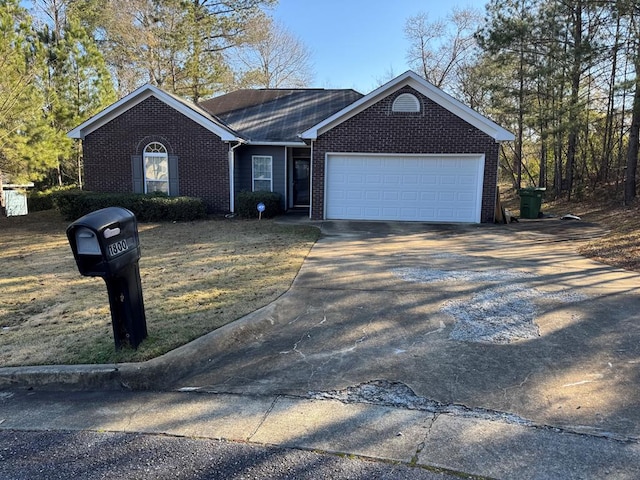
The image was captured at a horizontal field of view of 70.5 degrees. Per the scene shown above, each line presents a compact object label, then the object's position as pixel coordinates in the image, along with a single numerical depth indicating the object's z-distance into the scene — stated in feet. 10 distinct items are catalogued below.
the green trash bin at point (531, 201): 51.82
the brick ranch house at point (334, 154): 45.27
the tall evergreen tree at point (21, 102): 49.49
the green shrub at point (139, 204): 47.37
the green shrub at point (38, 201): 79.30
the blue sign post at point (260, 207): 47.19
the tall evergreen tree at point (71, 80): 67.46
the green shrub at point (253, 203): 48.93
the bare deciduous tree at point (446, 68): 107.86
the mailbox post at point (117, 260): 12.27
